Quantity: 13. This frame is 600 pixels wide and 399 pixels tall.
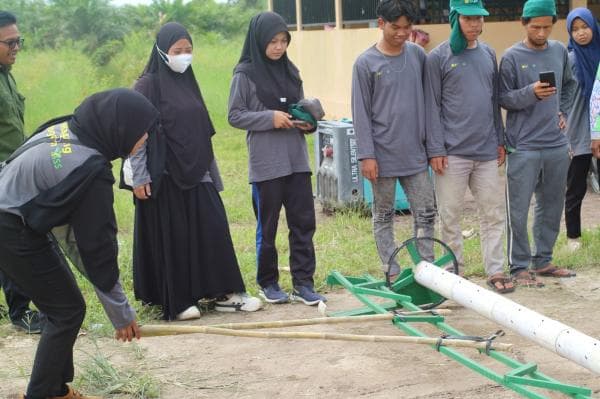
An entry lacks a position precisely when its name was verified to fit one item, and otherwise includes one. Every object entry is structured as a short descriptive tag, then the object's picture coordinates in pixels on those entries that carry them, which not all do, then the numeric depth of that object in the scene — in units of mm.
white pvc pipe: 3971
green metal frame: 3807
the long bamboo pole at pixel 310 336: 4129
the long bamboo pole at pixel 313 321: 4316
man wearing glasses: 5516
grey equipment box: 8633
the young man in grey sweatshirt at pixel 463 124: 5746
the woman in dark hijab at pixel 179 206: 5504
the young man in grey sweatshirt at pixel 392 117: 5664
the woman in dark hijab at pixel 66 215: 3873
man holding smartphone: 5836
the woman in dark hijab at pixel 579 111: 6582
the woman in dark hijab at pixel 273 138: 5645
